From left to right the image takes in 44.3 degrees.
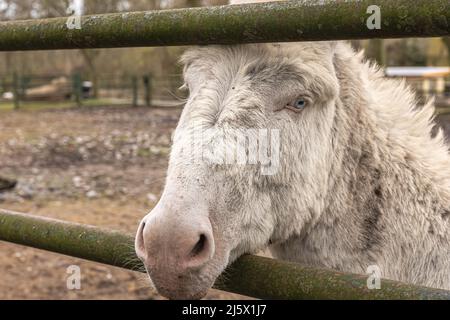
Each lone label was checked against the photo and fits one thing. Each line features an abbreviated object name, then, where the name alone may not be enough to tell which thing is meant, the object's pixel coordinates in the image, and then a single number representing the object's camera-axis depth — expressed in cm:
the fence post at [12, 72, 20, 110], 2352
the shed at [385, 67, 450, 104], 2242
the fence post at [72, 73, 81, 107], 2422
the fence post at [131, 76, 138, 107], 2350
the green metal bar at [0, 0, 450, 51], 141
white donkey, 173
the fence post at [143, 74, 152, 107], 2406
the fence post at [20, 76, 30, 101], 2602
